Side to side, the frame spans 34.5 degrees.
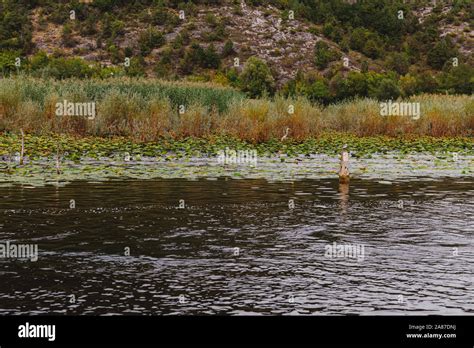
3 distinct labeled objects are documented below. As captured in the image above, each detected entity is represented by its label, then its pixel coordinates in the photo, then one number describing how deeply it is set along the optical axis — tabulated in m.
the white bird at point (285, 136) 35.33
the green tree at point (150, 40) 94.56
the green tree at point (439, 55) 98.94
